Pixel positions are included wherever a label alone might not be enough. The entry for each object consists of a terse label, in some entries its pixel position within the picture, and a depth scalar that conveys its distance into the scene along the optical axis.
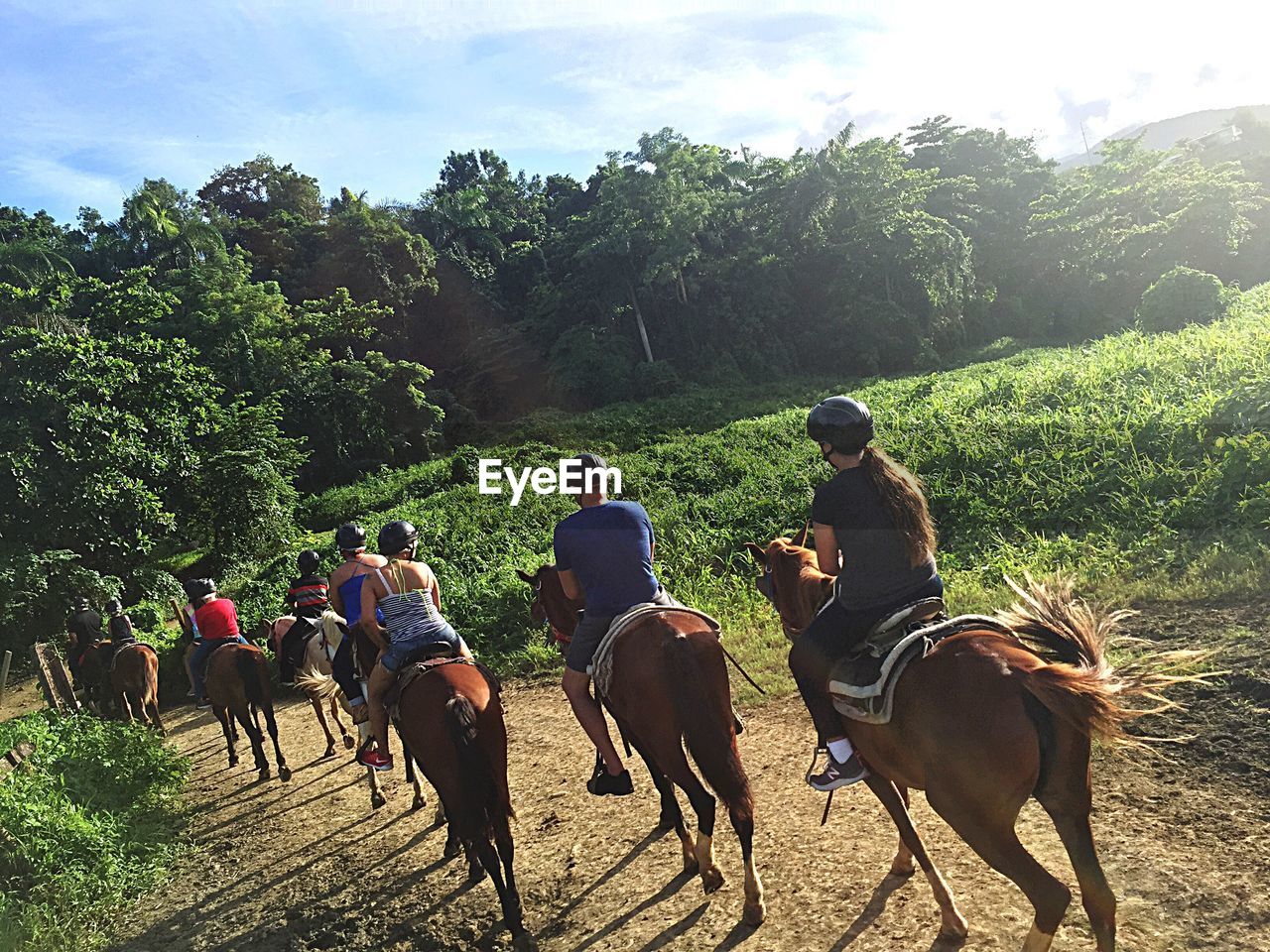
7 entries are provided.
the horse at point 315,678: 7.82
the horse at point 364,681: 6.23
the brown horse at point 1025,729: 3.10
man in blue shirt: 5.11
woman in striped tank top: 5.38
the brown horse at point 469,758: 4.71
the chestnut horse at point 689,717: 4.34
